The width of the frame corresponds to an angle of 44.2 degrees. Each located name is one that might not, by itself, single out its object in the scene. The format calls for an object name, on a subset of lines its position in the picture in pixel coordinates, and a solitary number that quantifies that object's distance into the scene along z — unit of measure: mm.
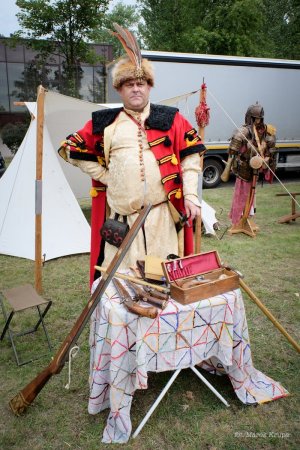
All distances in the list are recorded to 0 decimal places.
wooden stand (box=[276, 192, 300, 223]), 6212
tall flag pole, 3832
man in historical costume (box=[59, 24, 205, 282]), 2254
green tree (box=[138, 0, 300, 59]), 14570
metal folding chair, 2619
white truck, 8547
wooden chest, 1828
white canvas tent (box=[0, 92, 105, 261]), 4449
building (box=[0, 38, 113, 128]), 18578
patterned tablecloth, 1793
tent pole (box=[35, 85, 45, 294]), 3336
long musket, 1588
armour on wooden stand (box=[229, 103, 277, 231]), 5465
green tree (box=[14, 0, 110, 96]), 12102
